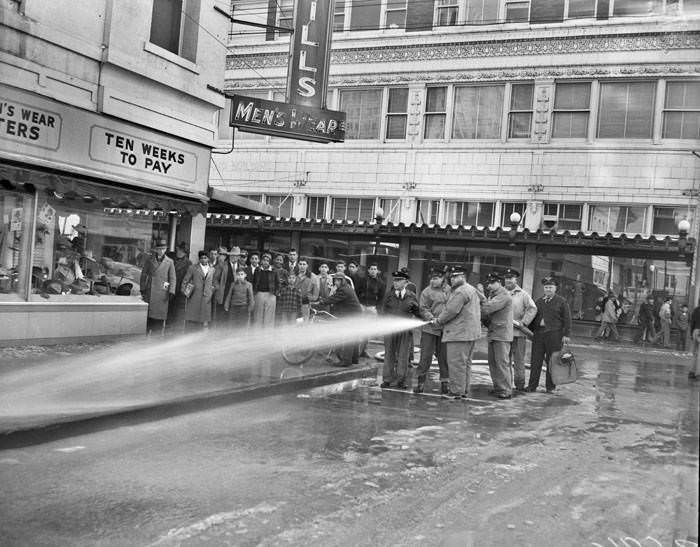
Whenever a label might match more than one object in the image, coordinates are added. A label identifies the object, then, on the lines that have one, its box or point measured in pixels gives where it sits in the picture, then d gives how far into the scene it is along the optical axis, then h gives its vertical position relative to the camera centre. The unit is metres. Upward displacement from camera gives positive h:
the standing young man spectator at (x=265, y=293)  14.95 -0.52
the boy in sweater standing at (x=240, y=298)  14.68 -0.66
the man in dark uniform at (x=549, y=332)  12.09 -0.70
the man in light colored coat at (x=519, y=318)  12.24 -0.52
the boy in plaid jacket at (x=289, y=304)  13.97 -0.66
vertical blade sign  15.97 +4.68
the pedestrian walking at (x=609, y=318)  23.92 -0.81
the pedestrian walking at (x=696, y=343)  14.77 -0.86
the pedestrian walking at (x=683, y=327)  23.10 -0.88
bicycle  12.38 -1.36
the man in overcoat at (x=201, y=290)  14.59 -0.56
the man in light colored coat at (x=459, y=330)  10.62 -0.69
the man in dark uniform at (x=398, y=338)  11.39 -0.93
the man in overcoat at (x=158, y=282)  13.84 -0.44
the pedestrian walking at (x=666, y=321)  23.19 -0.72
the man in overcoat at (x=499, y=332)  11.16 -0.71
